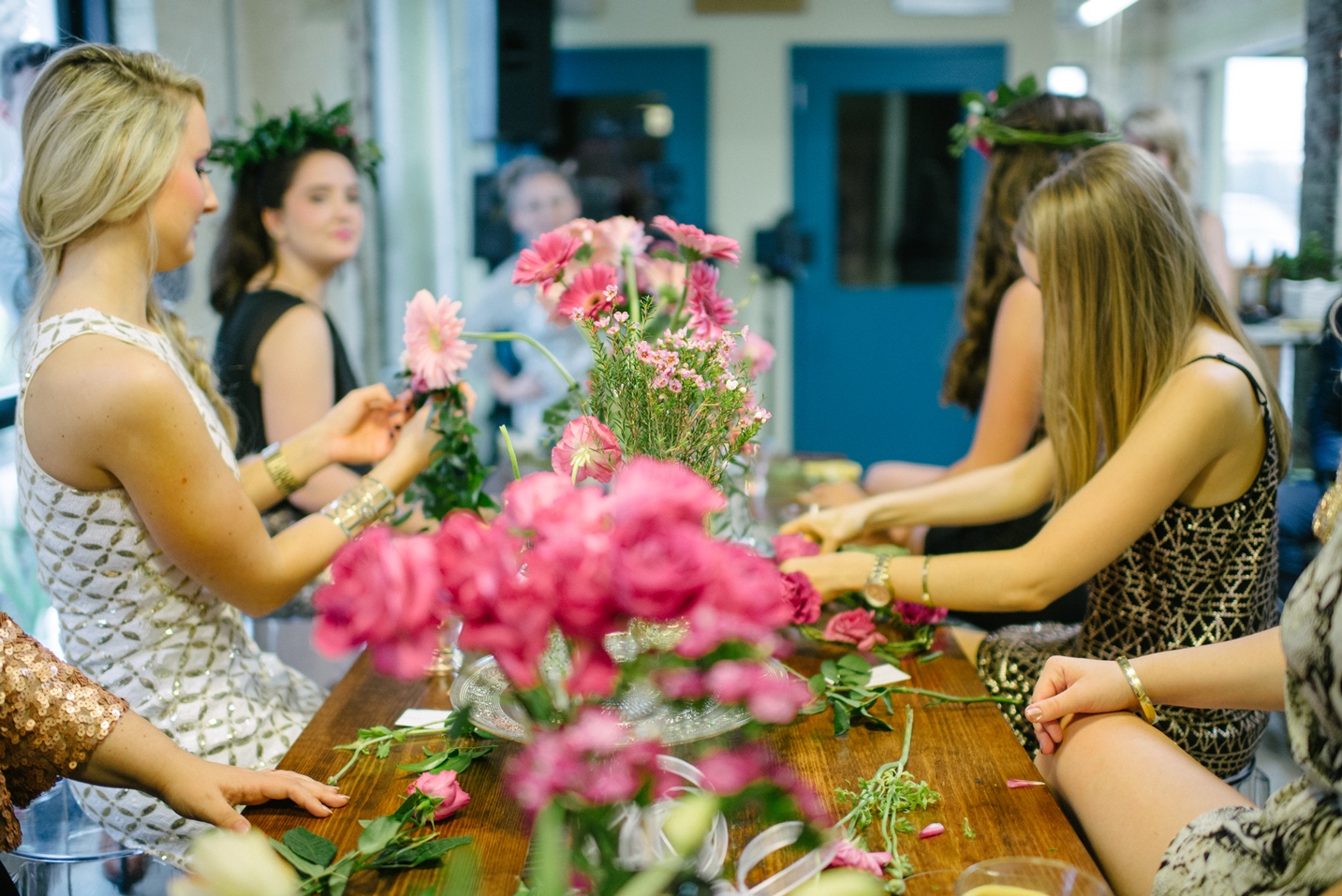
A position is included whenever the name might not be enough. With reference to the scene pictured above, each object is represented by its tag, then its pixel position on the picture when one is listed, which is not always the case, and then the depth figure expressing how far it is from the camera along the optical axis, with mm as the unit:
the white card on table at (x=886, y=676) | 1402
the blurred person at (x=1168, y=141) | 4160
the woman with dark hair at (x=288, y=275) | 2449
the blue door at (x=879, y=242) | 5801
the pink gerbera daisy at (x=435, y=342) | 1489
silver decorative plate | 1196
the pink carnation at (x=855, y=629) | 1529
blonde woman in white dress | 1351
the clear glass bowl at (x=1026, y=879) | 833
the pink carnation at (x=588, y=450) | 1268
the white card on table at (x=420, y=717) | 1317
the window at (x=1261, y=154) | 6102
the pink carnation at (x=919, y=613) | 1588
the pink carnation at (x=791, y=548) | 1673
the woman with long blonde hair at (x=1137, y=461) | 1510
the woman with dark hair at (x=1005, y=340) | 2316
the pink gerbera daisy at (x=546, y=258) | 1479
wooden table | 1000
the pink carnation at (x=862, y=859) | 950
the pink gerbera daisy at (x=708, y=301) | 1552
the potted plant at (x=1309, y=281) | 3740
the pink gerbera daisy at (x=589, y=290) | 1424
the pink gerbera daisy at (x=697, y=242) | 1517
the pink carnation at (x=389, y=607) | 651
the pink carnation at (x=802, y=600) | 1483
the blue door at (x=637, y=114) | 5742
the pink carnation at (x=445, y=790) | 1077
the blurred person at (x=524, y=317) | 4230
